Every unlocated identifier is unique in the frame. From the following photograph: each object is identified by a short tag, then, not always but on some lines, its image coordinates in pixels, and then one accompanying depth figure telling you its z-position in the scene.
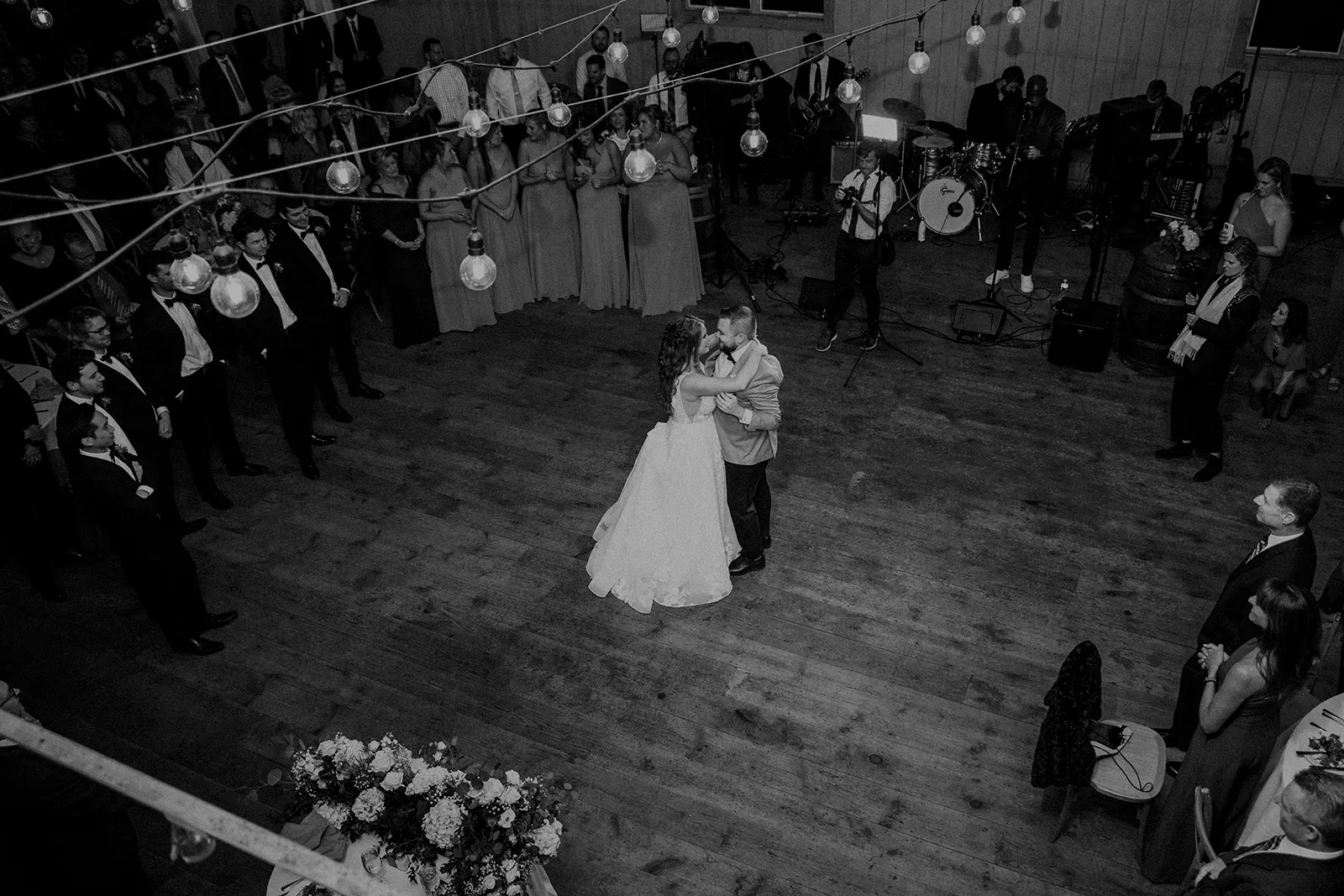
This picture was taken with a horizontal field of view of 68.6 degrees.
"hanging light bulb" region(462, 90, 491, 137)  5.98
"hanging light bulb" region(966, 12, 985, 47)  7.45
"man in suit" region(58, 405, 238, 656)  4.68
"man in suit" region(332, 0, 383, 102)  12.36
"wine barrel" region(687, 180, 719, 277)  8.70
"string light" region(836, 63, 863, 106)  6.23
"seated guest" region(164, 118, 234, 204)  8.84
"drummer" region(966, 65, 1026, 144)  9.73
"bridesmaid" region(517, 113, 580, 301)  8.13
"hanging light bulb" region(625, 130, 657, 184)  4.43
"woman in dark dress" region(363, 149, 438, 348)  7.63
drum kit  9.23
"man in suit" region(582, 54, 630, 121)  10.16
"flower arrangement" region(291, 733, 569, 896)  3.05
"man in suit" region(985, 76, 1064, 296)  8.11
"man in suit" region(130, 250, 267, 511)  5.75
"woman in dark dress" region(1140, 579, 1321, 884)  3.35
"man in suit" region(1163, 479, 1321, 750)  3.88
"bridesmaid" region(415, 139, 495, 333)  7.73
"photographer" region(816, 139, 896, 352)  7.27
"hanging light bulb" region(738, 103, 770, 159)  6.16
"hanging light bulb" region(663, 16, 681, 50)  7.41
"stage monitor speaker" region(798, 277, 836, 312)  8.29
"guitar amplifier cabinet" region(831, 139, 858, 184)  10.31
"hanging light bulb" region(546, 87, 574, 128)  6.71
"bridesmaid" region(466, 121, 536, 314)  8.16
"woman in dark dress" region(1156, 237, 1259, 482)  5.77
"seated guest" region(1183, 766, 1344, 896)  2.79
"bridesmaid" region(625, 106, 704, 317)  8.11
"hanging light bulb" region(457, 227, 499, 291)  3.85
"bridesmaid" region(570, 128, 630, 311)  8.30
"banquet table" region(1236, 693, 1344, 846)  3.30
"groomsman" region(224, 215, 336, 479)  6.11
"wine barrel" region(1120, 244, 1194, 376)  7.09
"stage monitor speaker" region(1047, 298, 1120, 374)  7.30
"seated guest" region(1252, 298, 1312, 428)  6.47
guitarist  10.52
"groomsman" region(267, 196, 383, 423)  6.43
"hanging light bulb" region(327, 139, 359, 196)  5.25
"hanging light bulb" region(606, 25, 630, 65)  7.97
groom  5.05
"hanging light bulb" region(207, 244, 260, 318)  3.29
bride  5.09
